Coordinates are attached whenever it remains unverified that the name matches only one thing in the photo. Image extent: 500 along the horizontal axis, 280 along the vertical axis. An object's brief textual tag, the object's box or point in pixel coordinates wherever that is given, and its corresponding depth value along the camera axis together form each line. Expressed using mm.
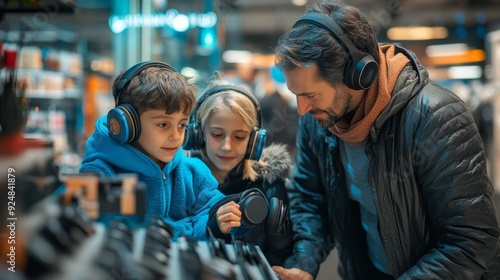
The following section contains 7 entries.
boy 1165
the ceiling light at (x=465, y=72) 7598
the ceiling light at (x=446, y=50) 7895
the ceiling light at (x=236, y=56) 7238
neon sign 4957
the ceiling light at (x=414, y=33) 8109
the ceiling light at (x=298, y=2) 6719
